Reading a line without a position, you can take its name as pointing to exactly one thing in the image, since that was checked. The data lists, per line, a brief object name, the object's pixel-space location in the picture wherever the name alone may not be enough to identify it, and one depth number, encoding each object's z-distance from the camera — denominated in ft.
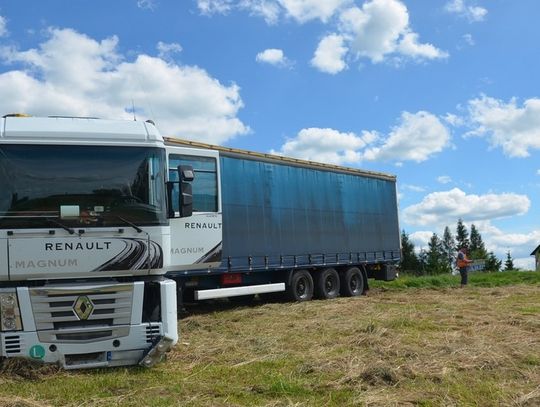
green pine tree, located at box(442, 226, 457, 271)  360.99
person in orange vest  66.02
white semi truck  21.36
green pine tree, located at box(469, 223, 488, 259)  328.49
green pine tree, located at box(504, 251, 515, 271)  211.16
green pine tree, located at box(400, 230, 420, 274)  226.01
